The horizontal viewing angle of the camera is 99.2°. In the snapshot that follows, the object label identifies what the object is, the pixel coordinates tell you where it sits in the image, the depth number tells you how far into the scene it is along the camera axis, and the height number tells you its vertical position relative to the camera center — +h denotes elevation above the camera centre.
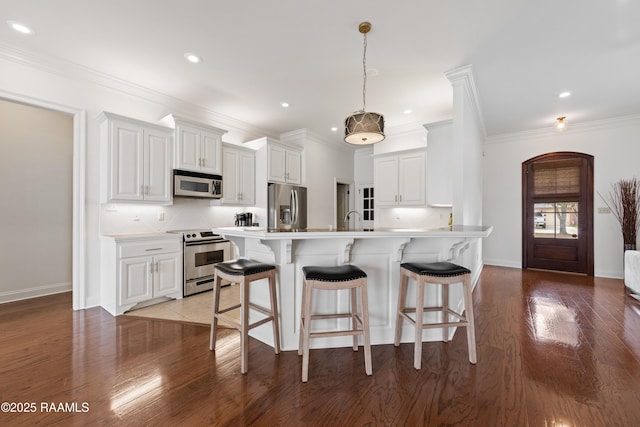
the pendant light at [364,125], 2.38 +0.79
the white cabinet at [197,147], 3.82 +1.00
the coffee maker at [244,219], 4.73 -0.09
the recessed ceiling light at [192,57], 2.92 +1.72
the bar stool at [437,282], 2.02 -0.55
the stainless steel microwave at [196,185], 3.83 +0.44
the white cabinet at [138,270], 3.09 -0.68
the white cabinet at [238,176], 4.52 +0.65
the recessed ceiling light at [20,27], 2.44 +1.72
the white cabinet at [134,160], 3.25 +0.68
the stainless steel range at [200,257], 3.71 -0.62
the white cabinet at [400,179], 4.85 +0.65
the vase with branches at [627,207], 4.46 +0.12
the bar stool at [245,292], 1.99 -0.61
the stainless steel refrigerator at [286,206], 4.91 +0.15
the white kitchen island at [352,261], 2.22 -0.41
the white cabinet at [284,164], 4.90 +0.95
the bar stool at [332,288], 1.84 -0.51
